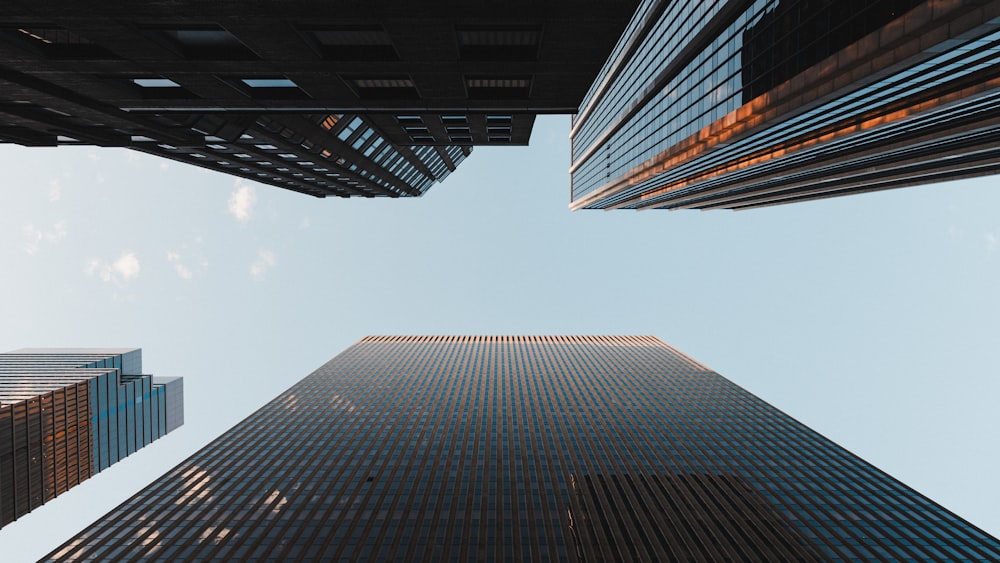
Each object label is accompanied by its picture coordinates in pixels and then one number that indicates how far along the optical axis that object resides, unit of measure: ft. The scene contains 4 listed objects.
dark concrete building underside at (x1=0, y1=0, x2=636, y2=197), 56.54
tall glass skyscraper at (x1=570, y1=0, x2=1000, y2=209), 72.33
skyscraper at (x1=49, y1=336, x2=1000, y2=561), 180.45
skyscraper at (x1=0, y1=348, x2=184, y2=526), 226.17
